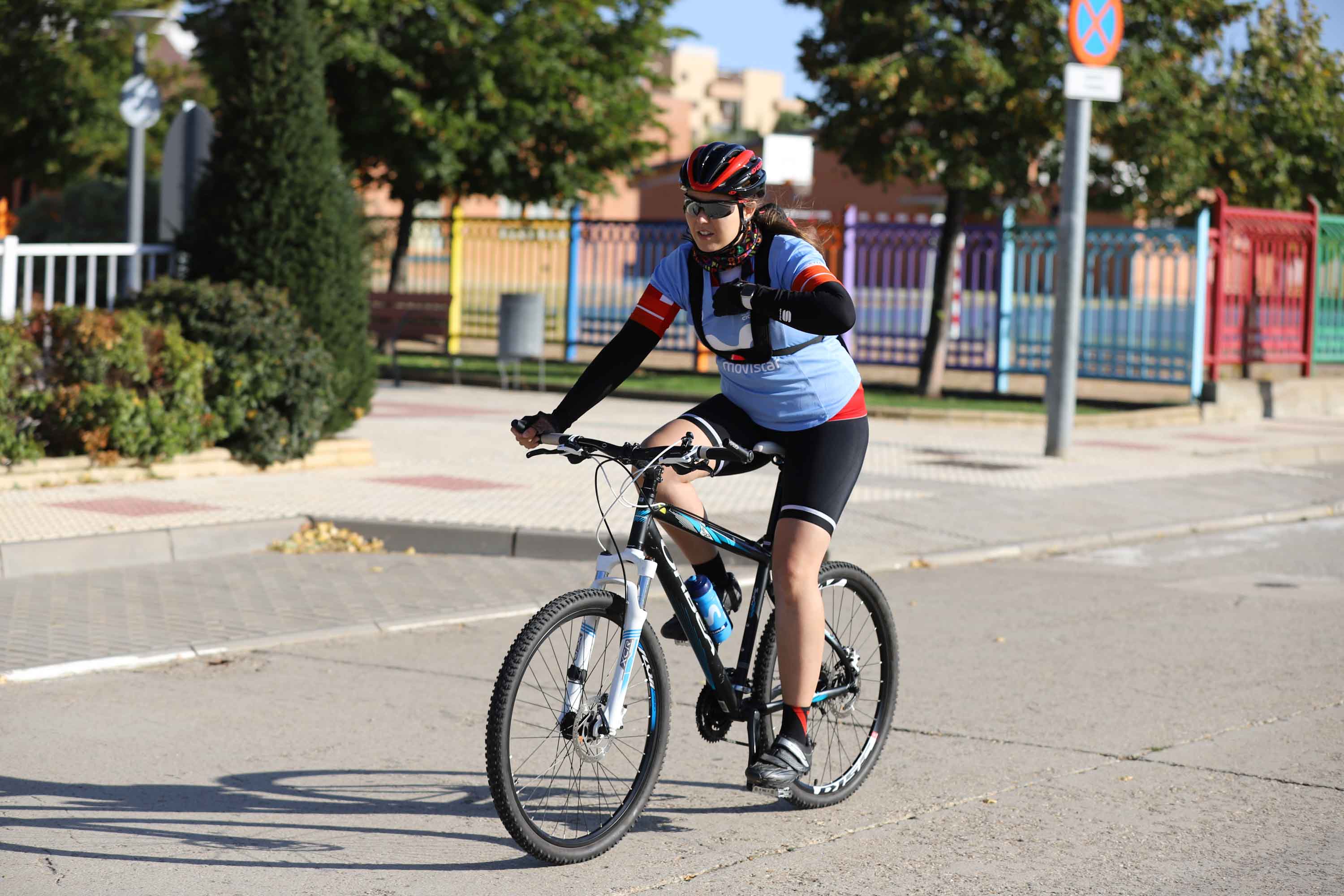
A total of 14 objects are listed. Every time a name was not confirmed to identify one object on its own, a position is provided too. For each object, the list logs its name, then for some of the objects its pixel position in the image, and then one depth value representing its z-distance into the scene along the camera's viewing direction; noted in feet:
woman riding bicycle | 14.39
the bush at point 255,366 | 36.19
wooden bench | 64.95
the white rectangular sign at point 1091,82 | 44.34
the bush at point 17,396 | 32.96
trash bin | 61.21
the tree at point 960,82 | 58.39
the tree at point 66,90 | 99.50
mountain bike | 13.51
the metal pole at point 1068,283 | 45.11
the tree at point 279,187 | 38.58
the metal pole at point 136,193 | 50.34
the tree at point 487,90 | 71.97
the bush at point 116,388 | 33.96
